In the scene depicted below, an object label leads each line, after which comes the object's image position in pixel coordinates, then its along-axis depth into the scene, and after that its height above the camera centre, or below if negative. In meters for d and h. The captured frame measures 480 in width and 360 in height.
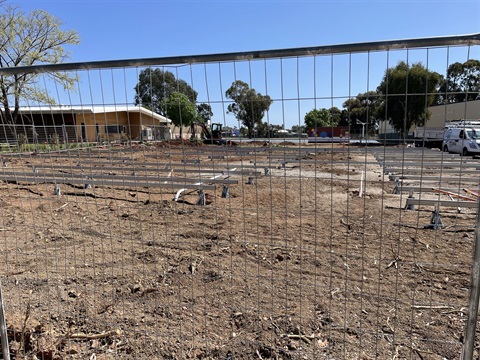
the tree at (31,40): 29.83 +9.45
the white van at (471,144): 17.77 -1.21
